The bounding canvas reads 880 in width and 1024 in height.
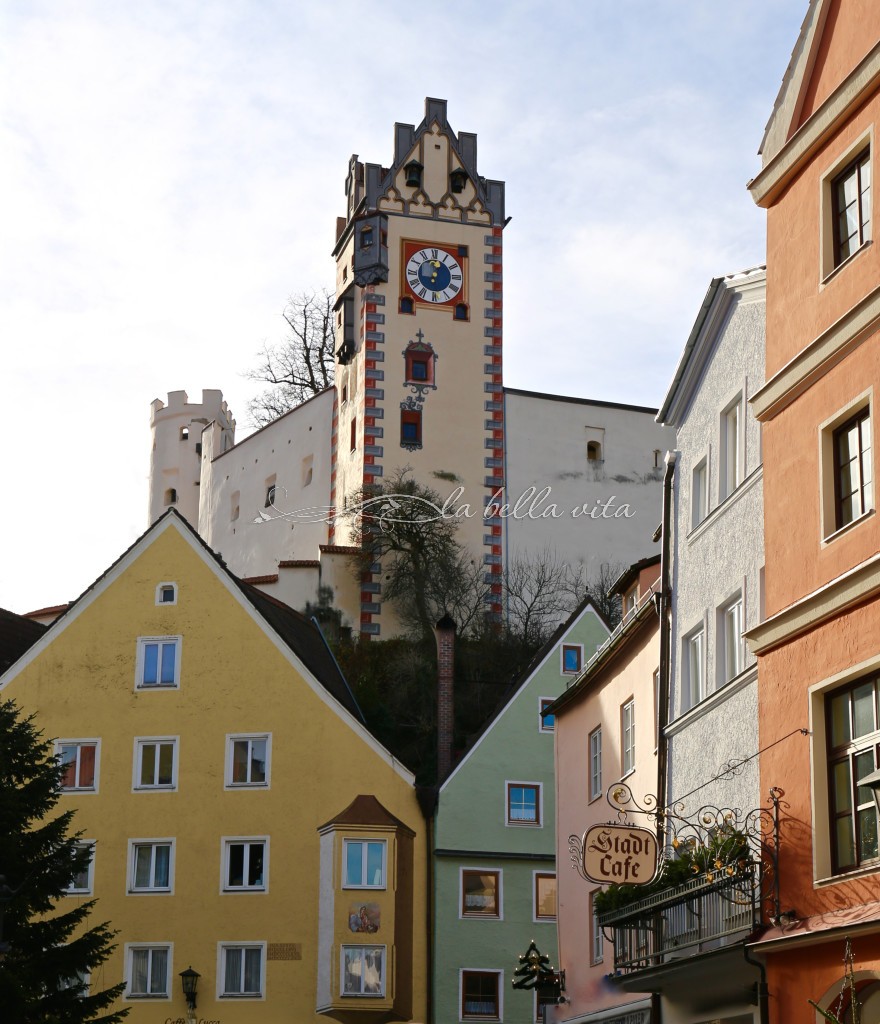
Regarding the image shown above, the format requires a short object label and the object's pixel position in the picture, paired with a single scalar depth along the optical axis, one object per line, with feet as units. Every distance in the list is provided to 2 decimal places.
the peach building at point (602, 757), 86.12
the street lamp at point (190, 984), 122.31
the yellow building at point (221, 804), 123.44
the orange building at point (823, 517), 53.78
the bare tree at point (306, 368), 251.39
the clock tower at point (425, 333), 203.92
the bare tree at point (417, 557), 193.88
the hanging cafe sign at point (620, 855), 65.62
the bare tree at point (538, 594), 197.06
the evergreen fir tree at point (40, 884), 85.10
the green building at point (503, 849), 127.03
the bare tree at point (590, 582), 199.72
